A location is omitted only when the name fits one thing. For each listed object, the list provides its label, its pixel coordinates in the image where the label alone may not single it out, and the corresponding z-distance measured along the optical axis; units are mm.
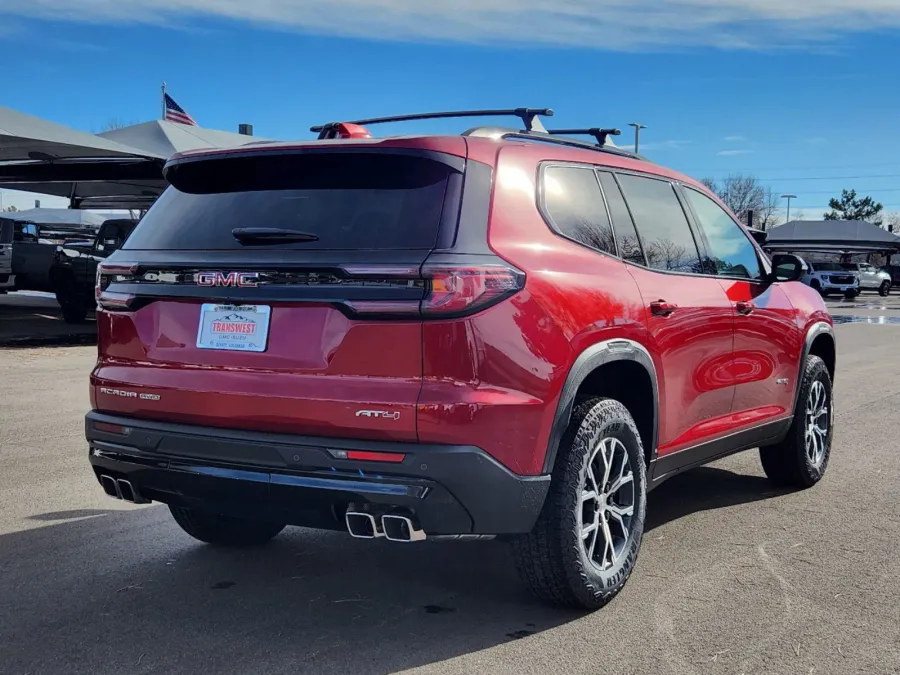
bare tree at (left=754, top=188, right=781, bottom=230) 109744
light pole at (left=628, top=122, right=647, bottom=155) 53838
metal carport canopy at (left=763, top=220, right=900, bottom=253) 66250
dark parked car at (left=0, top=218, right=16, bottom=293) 19078
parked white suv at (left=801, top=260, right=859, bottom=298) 42125
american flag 25875
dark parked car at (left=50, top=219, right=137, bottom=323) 17391
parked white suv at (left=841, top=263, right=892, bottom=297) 46688
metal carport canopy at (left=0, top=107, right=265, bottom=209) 18188
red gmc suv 3312
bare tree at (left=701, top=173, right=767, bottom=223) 105938
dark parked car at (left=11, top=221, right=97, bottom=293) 19156
